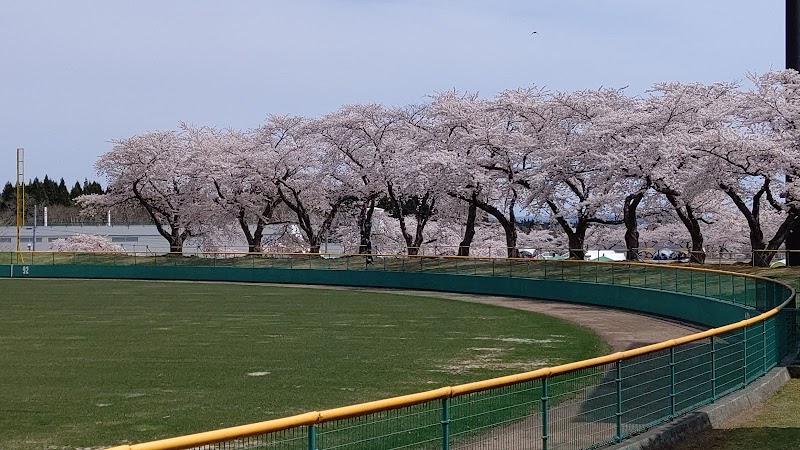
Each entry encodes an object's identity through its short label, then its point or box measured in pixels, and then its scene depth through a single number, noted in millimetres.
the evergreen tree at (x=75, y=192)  169688
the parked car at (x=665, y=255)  72850
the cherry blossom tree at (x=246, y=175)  79062
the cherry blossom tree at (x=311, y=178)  77688
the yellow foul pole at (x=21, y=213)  74494
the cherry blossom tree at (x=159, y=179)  81938
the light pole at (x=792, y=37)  48531
